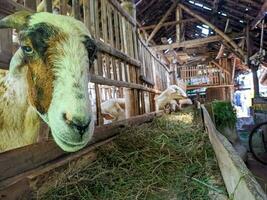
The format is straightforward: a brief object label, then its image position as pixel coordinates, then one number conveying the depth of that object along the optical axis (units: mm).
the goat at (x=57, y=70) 759
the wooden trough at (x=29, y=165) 1005
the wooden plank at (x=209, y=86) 13320
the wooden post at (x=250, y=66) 7018
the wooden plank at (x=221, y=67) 13462
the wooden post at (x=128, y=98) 3395
